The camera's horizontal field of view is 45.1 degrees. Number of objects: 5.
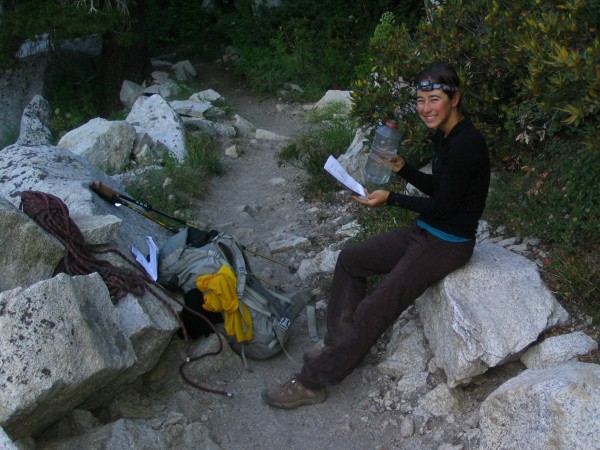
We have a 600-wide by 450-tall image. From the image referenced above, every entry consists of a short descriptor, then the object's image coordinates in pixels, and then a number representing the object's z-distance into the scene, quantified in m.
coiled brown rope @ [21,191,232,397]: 4.22
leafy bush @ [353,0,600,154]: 4.15
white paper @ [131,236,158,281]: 4.64
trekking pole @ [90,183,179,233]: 5.48
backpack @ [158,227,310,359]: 4.66
